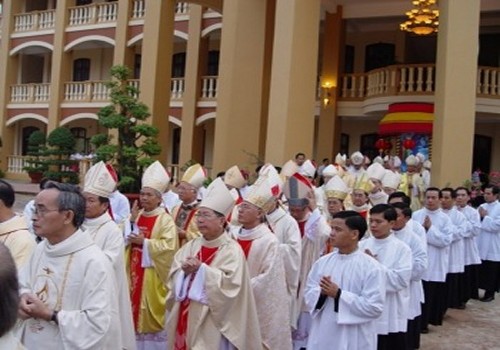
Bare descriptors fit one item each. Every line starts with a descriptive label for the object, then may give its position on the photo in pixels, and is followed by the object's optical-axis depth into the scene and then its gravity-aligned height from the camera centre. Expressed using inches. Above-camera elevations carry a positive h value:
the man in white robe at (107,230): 183.9 -17.8
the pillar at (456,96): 506.6 +79.4
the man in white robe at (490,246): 439.8 -32.6
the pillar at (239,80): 631.8 +101.0
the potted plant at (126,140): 565.6 +31.7
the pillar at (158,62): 708.0 +126.8
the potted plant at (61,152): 888.9 +26.7
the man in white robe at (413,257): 266.4 -25.9
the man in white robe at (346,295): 188.9 -31.0
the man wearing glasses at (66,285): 139.8 -25.5
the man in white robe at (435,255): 343.6 -32.2
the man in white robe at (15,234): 167.2 -17.3
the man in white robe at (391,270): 229.8 -27.3
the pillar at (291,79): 542.3 +90.7
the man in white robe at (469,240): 408.1 -27.1
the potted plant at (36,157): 934.4 +18.7
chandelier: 634.3 +177.5
